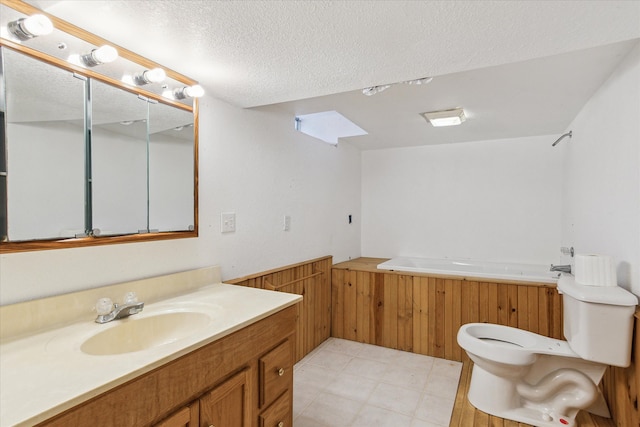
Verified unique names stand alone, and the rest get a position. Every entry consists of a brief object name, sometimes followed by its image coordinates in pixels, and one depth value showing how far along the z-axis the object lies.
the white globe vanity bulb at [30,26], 1.03
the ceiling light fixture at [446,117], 2.41
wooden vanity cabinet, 0.82
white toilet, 1.55
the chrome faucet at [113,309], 1.20
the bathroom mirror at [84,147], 1.06
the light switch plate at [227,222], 1.89
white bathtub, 2.63
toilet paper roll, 1.61
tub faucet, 2.28
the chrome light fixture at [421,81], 1.76
